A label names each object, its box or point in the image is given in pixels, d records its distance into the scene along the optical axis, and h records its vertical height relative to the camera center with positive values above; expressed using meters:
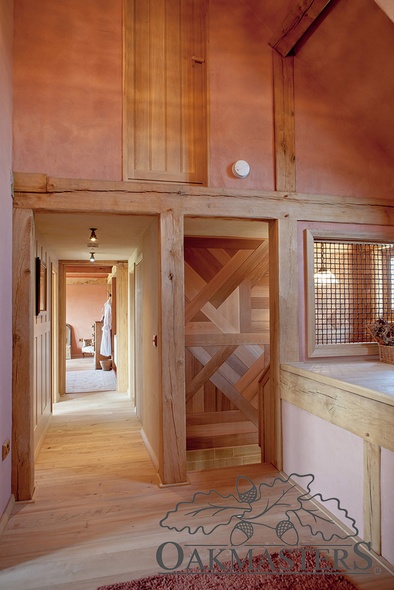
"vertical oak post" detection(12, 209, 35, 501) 2.66 -0.36
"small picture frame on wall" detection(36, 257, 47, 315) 3.29 +0.20
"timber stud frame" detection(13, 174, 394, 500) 2.70 +0.43
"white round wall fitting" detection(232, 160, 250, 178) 3.00 +1.04
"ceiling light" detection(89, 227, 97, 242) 3.83 +0.73
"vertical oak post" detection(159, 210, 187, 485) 2.88 -0.33
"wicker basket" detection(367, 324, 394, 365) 3.07 -0.37
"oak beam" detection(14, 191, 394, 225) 2.78 +0.76
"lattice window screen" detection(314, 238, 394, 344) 3.33 +0.14
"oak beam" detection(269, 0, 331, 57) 2.72 +2.04
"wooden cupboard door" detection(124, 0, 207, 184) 2.95 +1.64
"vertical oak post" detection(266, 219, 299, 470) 3.10 +0.02
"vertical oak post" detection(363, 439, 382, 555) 2.04 -1.02
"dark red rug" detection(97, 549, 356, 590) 1.82 -1.30
